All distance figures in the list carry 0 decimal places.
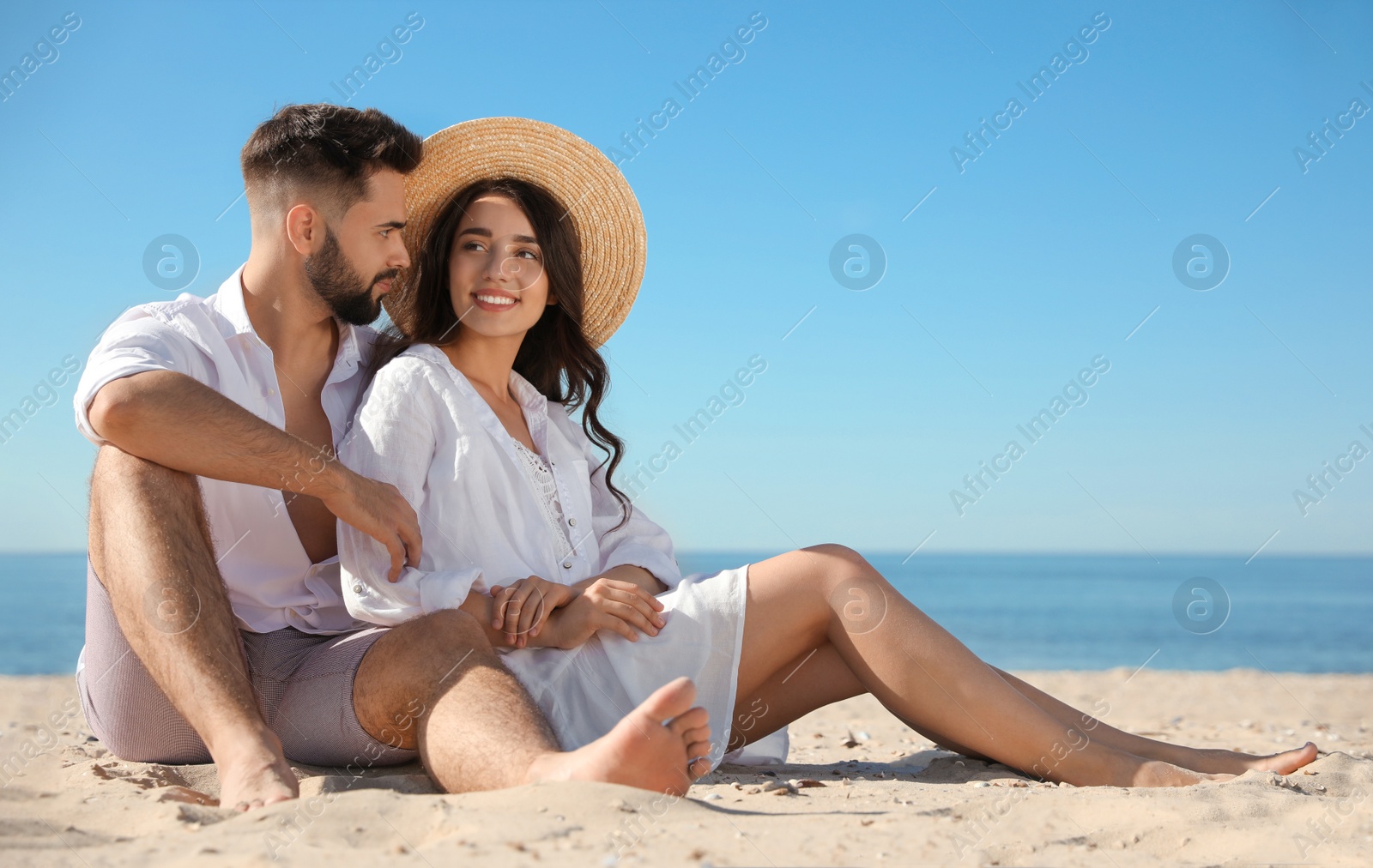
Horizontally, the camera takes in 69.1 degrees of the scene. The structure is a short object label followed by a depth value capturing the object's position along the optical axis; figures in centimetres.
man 223
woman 277
